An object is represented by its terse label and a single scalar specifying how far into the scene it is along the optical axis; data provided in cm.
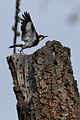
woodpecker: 1376
